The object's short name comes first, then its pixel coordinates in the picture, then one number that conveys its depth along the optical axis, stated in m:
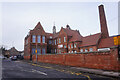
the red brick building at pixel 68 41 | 32.08
